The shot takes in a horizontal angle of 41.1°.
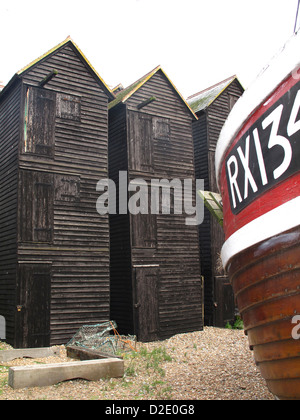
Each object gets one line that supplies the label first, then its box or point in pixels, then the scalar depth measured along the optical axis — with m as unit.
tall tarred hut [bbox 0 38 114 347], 11.46
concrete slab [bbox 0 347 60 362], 9.07
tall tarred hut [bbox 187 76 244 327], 15.74
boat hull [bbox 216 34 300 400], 3.31
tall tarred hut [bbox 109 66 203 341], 13.41
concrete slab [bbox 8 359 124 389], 6.64
